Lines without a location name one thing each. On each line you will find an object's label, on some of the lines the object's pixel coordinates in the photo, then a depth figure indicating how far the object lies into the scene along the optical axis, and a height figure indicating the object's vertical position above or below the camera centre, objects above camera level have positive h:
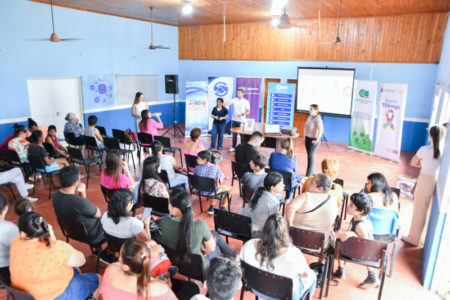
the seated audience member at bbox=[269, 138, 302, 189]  5.28 -1.23
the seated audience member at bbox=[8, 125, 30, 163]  6.04 -1.27
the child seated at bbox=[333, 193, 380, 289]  3.24 -1.35
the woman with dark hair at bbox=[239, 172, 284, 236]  3.53 -1.29
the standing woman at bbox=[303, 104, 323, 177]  6.77 -1.04
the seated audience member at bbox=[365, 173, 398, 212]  3.64 -1.20
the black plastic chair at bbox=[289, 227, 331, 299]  3.19 -1.57
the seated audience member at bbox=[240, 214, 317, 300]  2.54 -1.36
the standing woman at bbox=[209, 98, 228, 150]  8.84 -1.03
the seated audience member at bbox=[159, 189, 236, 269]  2.79 -1.29
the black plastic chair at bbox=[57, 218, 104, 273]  3.32 -1.61
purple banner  11.23 -0.34
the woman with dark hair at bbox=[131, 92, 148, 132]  9.02 -0.78
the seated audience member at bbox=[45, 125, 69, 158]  6.85 -1.39
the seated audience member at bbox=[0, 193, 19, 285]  2.76 -1.41
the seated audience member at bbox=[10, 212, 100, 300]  2.38 -1.34
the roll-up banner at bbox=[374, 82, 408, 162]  8.16 -0.88
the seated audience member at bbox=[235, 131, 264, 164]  5.67 -1.16
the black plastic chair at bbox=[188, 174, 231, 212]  4.73 -1.56
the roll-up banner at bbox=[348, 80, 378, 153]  8.91 -0.84
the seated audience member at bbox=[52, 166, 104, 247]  3.39 -1.33
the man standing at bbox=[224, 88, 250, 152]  9.23 -0.80
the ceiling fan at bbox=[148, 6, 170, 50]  9.21 +1.94
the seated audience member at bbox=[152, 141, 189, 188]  4.94 -1.35
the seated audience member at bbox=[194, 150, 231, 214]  4.81 -1.29
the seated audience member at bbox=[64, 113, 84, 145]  7.37 -1.17
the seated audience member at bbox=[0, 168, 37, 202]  5.20 -1.68
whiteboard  11.15 -0.32
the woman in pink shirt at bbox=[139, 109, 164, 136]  7.59 -1.06
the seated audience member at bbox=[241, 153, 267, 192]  4.40 -1.26
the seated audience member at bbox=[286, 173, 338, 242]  3.35 -1.27
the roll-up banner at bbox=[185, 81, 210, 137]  10.82 -0.87
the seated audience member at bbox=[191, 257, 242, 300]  1.96 -1.18
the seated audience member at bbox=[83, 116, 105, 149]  7.20 -1.20
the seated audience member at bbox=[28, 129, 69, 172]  5.80 -1.33
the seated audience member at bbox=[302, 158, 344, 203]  4.10 -1.10
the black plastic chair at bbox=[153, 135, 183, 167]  7.27 -1.39
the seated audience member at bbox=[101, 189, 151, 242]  3.08 -1.36
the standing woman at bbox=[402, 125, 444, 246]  4.15 -1.21
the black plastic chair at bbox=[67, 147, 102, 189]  6.18 -1.58
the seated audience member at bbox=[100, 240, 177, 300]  2.08 -1.27
